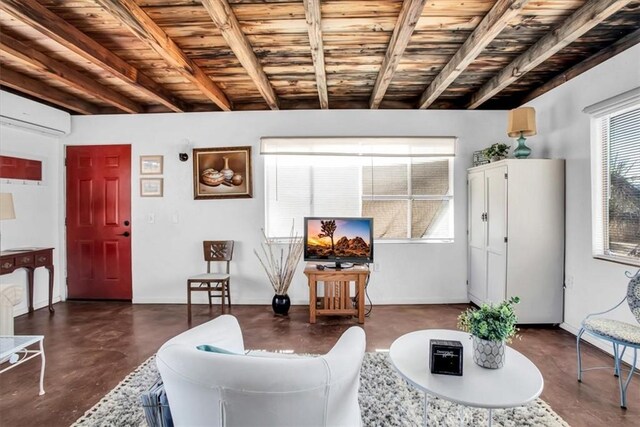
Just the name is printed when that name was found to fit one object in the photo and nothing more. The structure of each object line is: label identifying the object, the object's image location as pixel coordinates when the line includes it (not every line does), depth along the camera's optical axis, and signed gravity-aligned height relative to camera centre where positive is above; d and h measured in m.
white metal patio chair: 1.83 -0.78
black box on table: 1.39 -0.69
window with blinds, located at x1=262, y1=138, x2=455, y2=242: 3.78 +0.32
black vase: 3.41 -1.06
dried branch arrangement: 3.52 -0.61
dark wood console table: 3.08 -0.53
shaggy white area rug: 1.69 -1.19
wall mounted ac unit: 3.12 +1.09
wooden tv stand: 3.16 -0.85
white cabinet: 2.99 -0.27
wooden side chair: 3.65 -0.55
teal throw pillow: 1.18 -0.54
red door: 3.94 -0.13
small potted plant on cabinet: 3.37 +0.66
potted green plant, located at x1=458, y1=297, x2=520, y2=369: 1.43 -0.59
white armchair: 0.95 -0.57
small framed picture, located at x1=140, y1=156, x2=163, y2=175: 3.88 +0.62
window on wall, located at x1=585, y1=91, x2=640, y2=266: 2.33 +0.26
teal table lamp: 3.08 +0.88
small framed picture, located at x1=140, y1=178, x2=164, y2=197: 3.88 +0.34
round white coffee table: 1.23 -0.77
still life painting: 3.81 +0.49
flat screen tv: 3.32 -0.32
